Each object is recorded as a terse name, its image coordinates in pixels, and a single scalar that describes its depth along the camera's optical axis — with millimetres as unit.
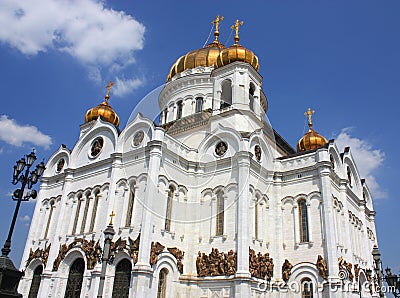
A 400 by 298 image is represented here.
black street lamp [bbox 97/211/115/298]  12484
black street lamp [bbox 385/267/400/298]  14000
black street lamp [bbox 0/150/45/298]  9820
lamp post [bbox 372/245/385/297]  14500
